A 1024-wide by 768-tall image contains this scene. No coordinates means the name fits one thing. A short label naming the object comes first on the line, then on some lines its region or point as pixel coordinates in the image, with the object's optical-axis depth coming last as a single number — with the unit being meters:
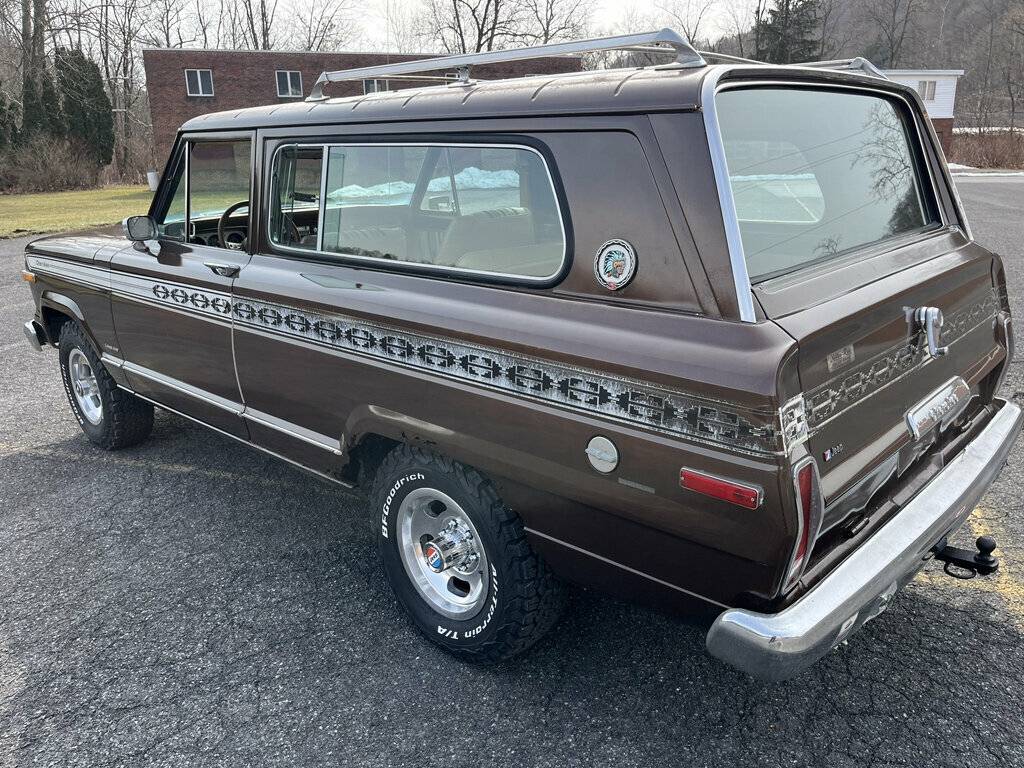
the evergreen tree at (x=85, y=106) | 34.25
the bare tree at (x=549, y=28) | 48.22
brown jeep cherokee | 2.00
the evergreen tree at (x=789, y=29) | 47.75
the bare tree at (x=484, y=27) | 48.41
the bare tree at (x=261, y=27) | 52.38
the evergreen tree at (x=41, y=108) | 32.94
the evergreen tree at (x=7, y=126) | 30.37
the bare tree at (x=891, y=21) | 60.34
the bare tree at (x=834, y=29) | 58.69
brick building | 34.50
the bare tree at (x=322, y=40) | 53.28
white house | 40.50
